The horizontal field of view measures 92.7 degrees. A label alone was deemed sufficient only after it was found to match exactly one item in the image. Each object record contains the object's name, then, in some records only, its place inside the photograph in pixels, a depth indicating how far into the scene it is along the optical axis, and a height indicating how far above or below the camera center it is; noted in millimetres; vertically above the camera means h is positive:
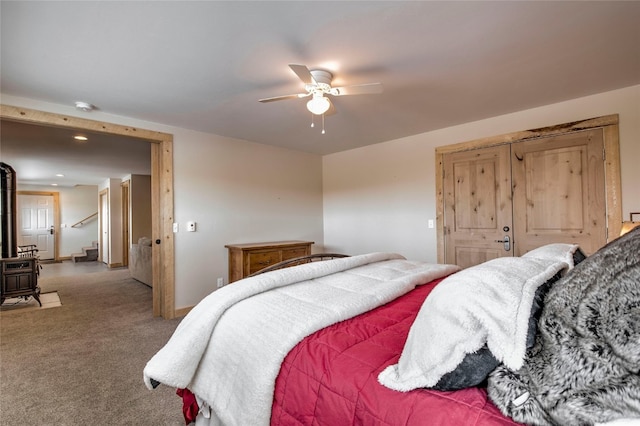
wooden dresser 3984 -518
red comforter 822 -530
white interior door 8844 -7
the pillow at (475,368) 829 -421
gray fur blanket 643 -331
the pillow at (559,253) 1441 -211
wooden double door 3027 +172
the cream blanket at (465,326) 812 -314
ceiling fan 2253 +961
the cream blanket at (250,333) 1200 -503
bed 692 -442
